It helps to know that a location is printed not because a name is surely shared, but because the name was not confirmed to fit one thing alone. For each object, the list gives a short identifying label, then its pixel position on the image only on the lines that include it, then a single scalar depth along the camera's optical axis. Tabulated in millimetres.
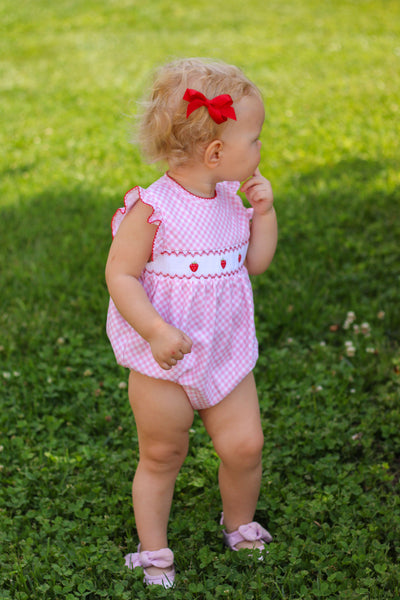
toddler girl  2215
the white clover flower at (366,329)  4000
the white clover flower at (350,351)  3796
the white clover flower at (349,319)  4062
